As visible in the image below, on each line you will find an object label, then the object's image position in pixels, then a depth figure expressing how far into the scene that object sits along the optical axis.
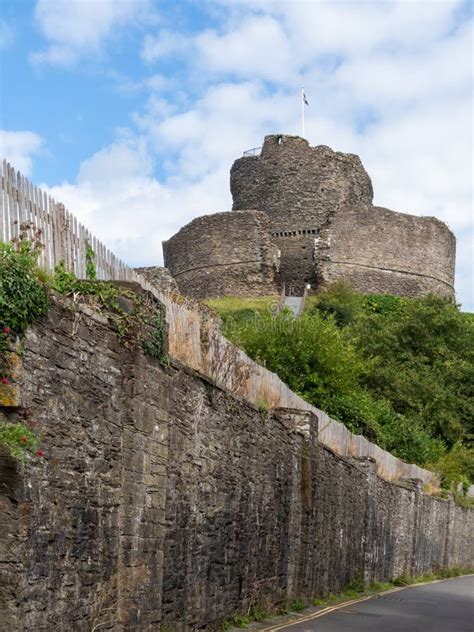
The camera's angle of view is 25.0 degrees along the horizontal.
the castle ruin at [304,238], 72.25
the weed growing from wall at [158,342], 9.55
